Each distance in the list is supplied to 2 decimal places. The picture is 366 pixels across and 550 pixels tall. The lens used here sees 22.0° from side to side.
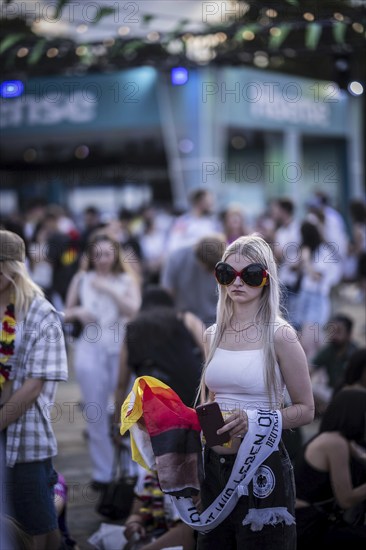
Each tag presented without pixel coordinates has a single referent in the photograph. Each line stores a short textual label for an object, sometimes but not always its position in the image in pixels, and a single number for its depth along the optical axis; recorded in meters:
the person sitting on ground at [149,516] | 5.32
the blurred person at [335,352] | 8.27
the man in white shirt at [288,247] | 9.92
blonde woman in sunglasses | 3.59
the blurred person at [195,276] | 7.49
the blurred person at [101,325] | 7.07
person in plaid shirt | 4.35
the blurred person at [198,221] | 10.85
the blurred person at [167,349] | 5.88
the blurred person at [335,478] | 4.99
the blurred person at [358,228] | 15.62
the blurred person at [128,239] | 12.30
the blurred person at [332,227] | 12.73
